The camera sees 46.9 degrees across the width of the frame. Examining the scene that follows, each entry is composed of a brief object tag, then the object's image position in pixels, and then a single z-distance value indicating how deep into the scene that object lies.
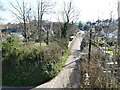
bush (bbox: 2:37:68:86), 7.96
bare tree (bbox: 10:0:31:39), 16.30
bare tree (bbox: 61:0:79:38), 20.17
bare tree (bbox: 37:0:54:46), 14.89
